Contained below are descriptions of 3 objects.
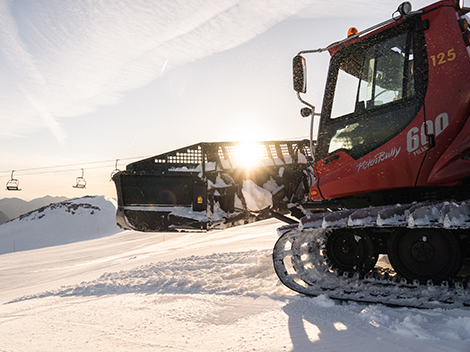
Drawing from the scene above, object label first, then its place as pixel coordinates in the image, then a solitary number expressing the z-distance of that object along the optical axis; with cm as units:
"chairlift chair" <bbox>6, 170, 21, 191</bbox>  2409
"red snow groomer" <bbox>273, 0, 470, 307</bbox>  289
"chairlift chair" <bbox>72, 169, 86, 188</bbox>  2425
